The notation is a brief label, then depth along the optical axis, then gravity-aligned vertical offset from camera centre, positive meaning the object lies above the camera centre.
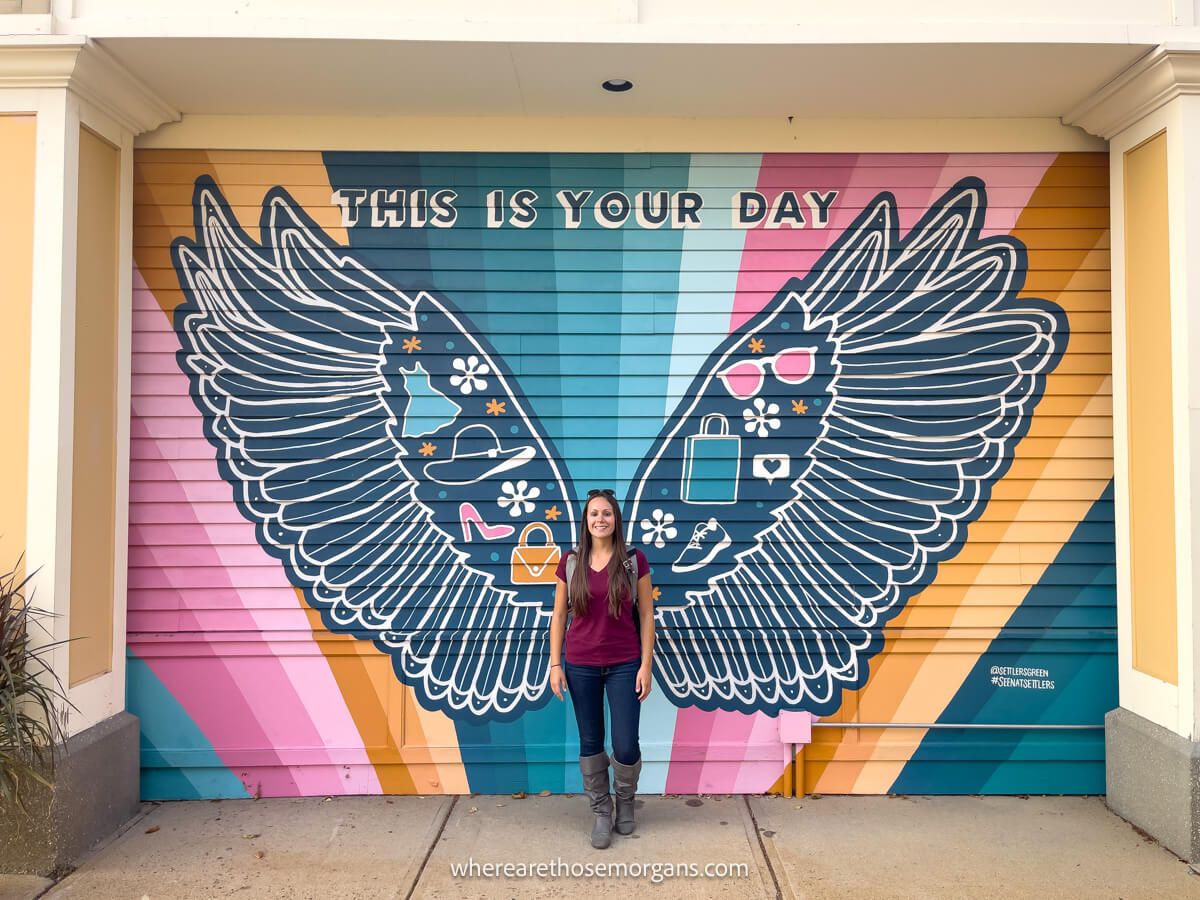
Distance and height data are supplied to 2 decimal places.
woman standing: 4.11 -0.87
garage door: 4.72 +0.05
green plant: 3.61 -1.02
